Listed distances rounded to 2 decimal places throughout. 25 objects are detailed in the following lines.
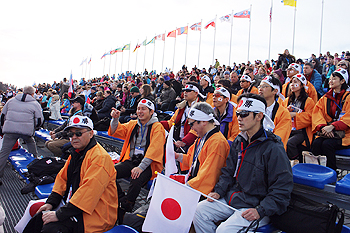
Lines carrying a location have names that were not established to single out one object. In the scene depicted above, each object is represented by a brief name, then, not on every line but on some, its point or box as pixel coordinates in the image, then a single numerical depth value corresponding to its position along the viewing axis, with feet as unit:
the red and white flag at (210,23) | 81.97
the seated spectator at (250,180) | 7.67
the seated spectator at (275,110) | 12.50
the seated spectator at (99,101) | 31.50
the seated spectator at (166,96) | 32.17
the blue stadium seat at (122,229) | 8.61
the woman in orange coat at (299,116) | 14.99
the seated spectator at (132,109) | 25.86
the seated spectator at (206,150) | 9.46
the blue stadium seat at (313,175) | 9.69
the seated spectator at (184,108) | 17.47
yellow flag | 64.69
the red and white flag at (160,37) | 97.18
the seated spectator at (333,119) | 13.32
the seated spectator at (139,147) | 12.42
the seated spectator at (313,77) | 22.65
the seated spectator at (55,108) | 35.78
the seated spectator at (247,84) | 22.08
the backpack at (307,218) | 7.11
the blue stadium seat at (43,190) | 12.36
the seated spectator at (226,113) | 14.35
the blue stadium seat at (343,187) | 8.93
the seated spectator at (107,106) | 28.35
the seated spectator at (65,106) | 43.04
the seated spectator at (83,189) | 8.38
